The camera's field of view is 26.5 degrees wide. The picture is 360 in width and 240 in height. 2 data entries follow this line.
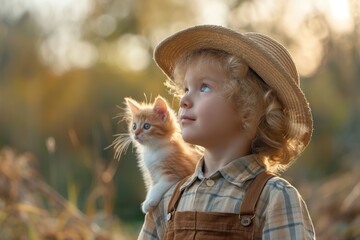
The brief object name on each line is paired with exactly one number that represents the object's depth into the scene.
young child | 2.41
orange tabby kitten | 2.79
